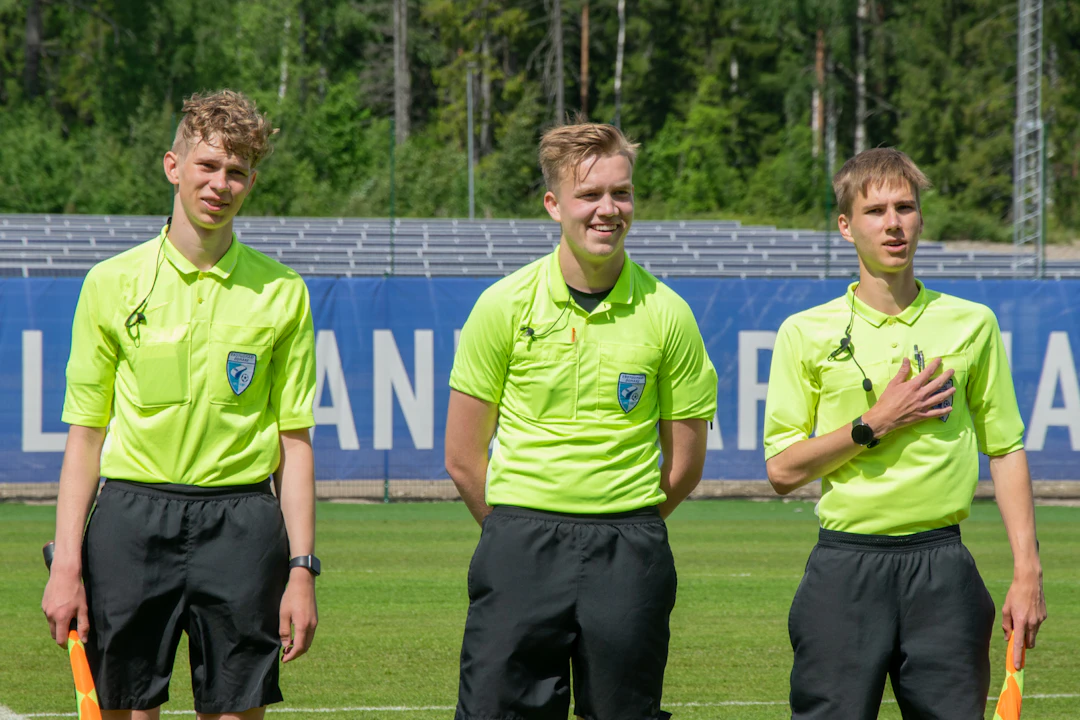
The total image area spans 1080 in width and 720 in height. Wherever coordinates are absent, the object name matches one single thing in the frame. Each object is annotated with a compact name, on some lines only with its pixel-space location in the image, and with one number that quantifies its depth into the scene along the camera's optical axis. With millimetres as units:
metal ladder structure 36622
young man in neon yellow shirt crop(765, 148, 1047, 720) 7625
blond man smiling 7707
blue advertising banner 26172
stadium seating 44187
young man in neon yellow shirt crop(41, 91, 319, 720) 7469
